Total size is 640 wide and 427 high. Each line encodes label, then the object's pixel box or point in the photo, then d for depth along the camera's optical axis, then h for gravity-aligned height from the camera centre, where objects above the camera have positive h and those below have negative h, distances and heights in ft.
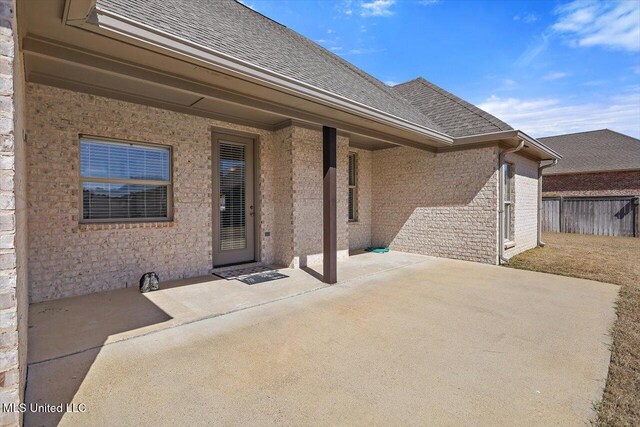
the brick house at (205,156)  9.40 +3.02
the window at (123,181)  15.01 +1.40
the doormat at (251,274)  17.65 -4.02
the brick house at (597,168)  48.65 +6.16
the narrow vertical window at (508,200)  26.71 +0.55
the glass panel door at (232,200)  19.64 +0.52
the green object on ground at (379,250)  27.71 -3.87
